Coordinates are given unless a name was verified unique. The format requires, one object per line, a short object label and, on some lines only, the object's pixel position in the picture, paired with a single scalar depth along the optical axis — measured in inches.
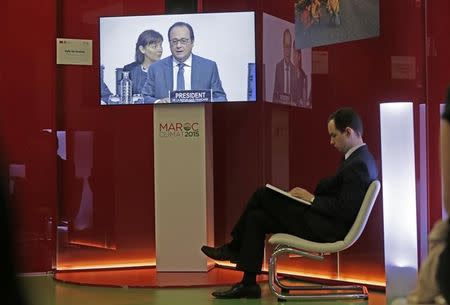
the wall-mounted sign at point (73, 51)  241.0
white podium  233.6
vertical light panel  167.6
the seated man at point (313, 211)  175.3
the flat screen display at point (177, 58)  226.1
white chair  171.9
